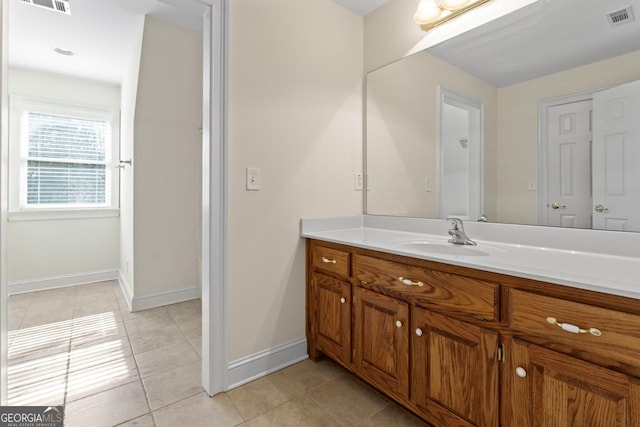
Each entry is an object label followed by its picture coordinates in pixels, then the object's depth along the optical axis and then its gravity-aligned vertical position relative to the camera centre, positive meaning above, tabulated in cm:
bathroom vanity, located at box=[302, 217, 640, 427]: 82 -41
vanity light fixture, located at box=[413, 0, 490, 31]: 165 +114
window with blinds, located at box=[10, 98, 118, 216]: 341 +68
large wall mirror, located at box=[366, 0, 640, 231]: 124 +48
